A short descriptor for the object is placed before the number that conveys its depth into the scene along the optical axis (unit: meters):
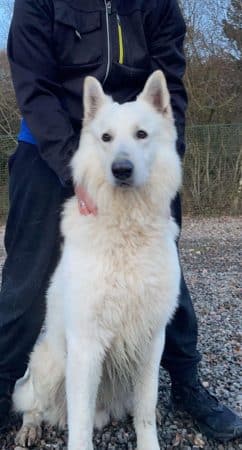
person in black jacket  2.42
